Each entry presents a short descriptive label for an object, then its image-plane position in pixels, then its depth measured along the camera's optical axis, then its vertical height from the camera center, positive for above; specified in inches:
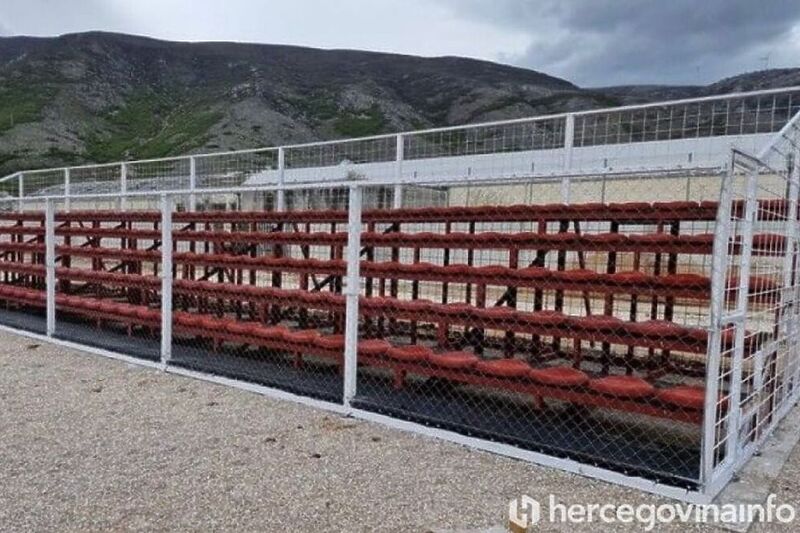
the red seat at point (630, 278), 171.0 -13.0
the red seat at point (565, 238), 186.1 -2.6
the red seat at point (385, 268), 224.4 -16.1
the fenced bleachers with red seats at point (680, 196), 133.0 +9.9
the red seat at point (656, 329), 152.8 -24.3
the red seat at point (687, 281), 164.9 -12.9
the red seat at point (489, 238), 204.1 -3.7
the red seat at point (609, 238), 177.0 -2.1
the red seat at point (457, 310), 189.0 -26.2
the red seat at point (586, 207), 189.6 +7.1
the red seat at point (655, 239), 176.9 -2.0
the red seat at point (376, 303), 201.6 -26.1
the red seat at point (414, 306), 198.8 -26.2
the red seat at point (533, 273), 184.2 -13.5
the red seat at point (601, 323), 162.2 -24.6
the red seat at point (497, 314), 179.0 -25.5
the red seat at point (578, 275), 178.0 -13.2
